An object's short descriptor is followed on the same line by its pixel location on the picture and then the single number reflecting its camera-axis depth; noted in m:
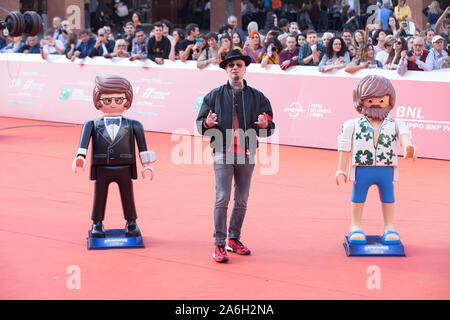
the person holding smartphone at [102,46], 15.96
